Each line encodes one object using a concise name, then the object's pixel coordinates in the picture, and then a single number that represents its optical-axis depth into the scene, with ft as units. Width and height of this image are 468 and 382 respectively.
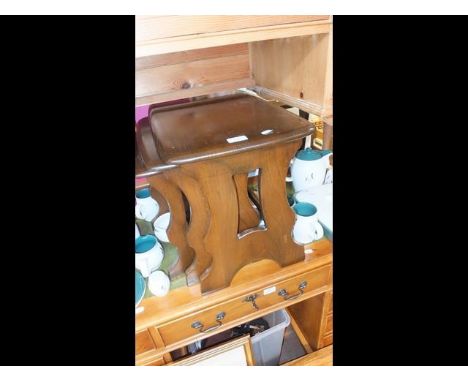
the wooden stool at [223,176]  1.94
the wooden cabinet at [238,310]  2.60
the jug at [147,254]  2.58
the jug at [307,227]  2.88
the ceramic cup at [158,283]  2.54
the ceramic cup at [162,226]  2.92
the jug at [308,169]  3.36
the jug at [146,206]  3.11
